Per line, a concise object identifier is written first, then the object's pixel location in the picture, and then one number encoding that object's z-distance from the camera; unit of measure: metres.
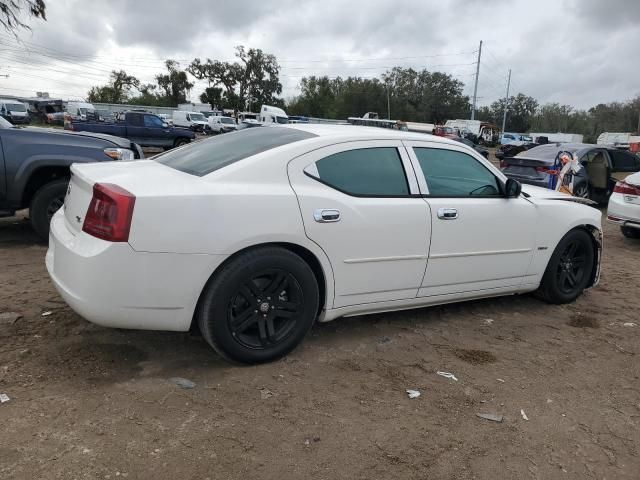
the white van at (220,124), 39.62
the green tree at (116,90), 95.94
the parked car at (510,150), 26.25
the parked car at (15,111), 40.66
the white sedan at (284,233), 2.96
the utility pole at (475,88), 62.36
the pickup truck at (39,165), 5.62
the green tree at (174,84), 87.00
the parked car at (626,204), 8.05
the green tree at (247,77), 82.38
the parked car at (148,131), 19.88
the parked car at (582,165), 10.74
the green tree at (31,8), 12.31
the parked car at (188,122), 39.41
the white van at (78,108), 43.50
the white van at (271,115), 40.23
